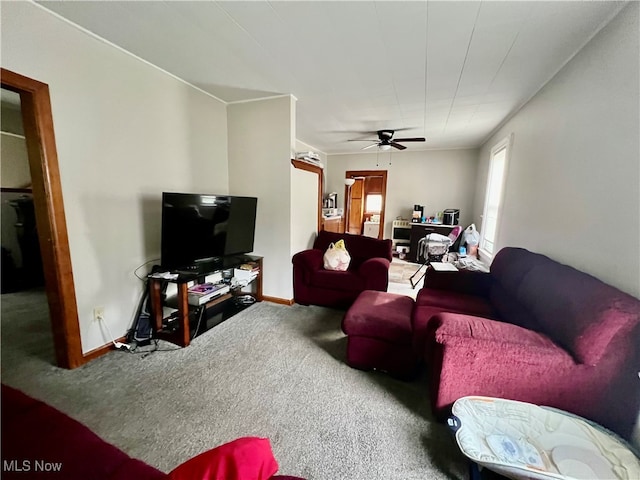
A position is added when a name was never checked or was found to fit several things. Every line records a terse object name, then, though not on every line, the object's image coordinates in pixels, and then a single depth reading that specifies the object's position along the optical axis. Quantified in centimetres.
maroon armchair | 295
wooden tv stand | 219
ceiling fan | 410
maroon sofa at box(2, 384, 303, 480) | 53
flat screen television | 219
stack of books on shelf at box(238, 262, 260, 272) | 296
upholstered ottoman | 183
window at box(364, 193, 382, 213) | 751
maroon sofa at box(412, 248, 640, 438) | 116
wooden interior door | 756
